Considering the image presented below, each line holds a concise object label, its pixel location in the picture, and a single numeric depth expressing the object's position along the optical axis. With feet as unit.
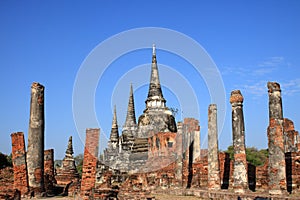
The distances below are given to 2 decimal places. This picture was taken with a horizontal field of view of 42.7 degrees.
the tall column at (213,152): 46.81
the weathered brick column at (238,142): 41.50
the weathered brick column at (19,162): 36.29
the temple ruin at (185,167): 31.40
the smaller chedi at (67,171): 64.28
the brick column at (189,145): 56.65
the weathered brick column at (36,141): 38.01
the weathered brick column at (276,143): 38.24
